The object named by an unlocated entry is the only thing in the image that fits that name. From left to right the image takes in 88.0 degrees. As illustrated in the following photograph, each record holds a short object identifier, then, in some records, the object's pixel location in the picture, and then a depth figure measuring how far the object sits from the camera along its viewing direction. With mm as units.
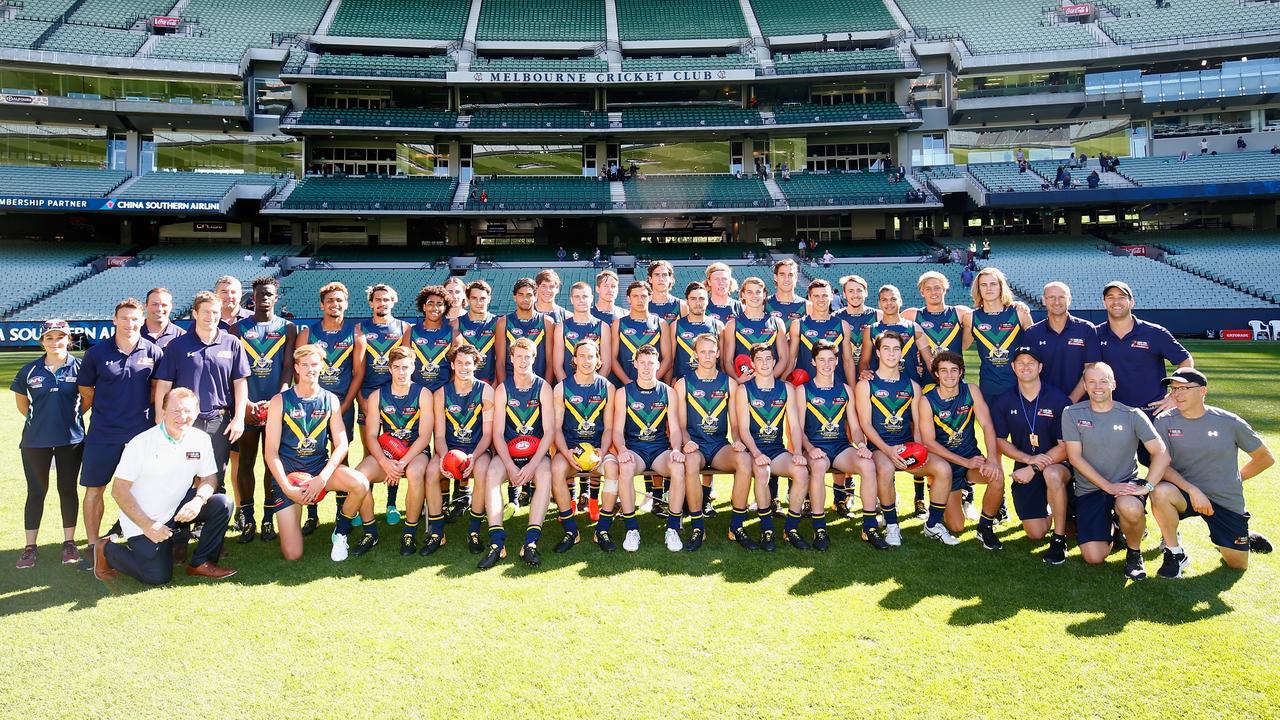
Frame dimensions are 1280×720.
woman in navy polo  5371
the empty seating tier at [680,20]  39594
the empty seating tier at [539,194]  34969
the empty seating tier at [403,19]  38781
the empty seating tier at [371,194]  34125
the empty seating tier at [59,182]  31969
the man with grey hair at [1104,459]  5305
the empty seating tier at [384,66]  35500
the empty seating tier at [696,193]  35031
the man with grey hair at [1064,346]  6355
